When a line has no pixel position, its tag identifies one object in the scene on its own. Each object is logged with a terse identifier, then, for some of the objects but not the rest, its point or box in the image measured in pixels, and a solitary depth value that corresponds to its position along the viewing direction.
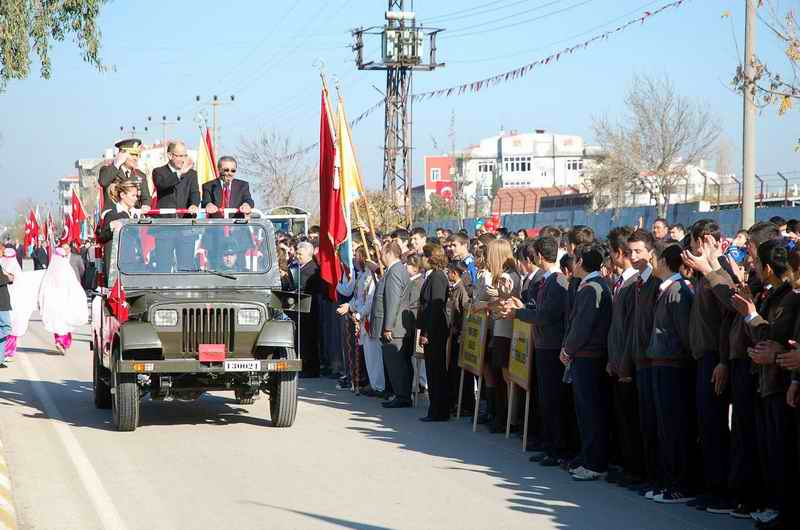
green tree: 15.59
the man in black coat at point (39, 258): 47.75
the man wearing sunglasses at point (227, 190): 14.71
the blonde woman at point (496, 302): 12.47
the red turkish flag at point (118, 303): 12.52
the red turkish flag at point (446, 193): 78.31
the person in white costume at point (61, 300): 21.52
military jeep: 12.27
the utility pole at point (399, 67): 39.97
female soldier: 13.42
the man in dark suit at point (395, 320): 14.66
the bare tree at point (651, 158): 50.56
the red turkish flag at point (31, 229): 36.25
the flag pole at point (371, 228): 15.34
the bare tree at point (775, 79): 11.79
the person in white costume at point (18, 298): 19.80
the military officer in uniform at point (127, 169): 14.91
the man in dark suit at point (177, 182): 15.14
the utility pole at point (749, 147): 17.42
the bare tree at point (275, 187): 69.00
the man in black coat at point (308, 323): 18.53
